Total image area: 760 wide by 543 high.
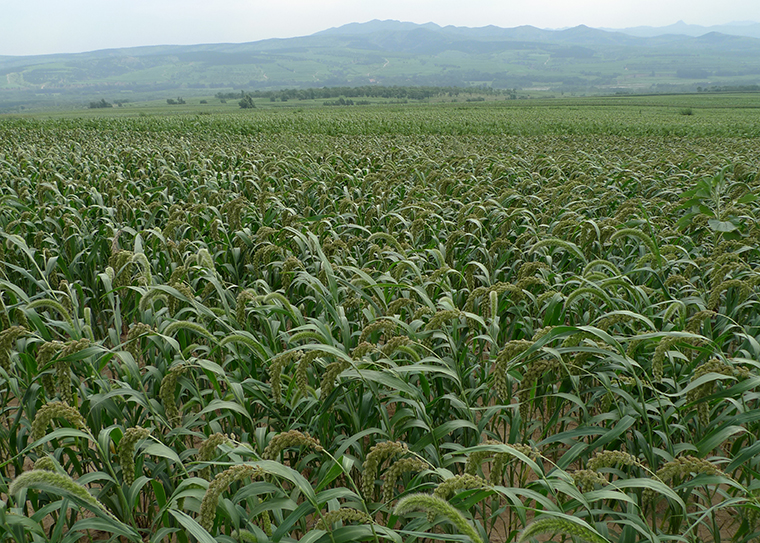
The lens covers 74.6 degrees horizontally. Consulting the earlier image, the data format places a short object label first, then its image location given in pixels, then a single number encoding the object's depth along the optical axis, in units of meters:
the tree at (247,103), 95.31
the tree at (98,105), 117.38
